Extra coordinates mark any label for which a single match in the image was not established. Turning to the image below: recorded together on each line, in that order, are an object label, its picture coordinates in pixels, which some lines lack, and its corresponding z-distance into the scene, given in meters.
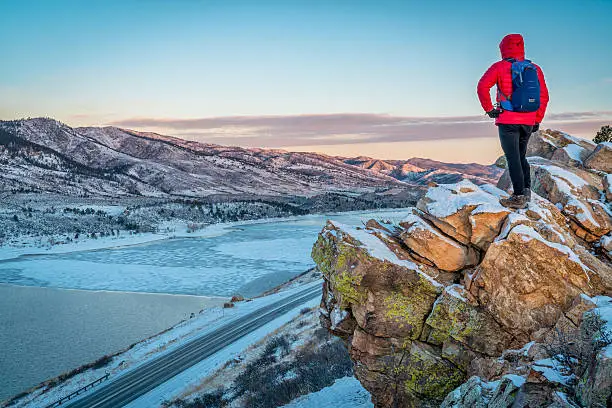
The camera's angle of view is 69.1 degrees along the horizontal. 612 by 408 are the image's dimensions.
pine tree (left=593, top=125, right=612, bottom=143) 17.52
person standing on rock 6.76
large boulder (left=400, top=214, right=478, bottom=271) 7.70
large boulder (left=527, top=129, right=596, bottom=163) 10.12
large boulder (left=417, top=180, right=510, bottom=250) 7.47
